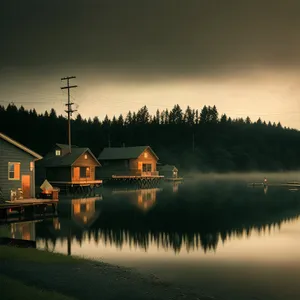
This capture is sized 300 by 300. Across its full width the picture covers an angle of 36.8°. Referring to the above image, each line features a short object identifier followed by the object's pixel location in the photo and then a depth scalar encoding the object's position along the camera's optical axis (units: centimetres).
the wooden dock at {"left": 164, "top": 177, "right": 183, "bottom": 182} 11112
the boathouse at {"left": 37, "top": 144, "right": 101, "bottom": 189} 6919
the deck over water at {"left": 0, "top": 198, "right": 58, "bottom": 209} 3192
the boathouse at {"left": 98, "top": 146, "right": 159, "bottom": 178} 9200
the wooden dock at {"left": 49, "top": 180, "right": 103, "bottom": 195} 6806
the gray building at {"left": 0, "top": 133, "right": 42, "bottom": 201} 3519
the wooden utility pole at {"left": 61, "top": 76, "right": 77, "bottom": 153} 6731
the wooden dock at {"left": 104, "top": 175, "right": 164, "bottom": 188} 8956
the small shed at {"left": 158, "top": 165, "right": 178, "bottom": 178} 11600
